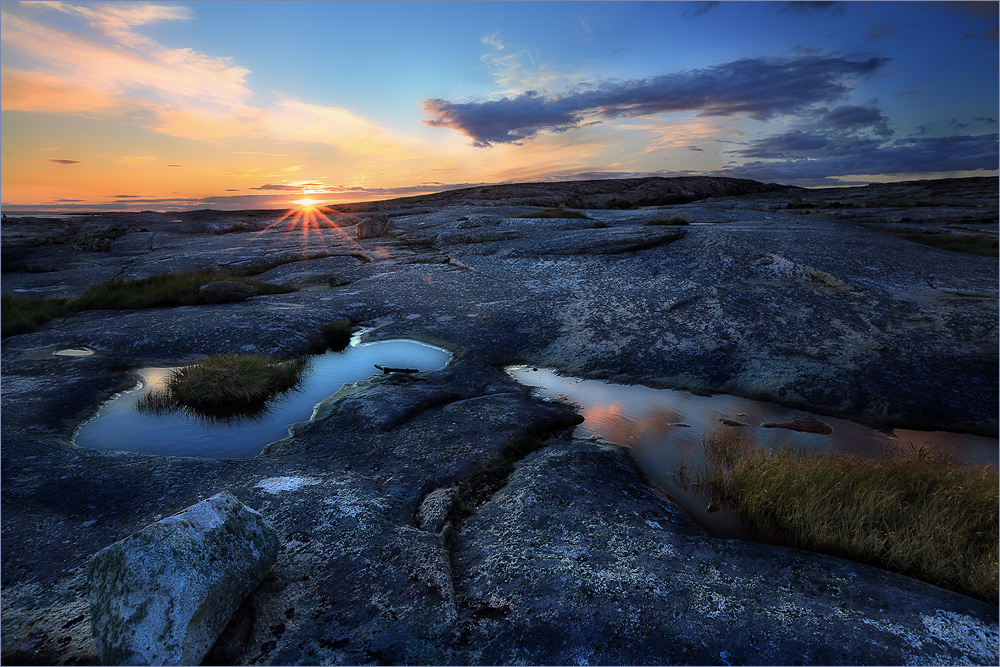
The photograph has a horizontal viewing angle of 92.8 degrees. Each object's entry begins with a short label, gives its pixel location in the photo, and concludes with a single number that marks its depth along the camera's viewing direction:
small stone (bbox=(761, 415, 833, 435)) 8.95
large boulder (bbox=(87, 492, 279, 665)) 3.78
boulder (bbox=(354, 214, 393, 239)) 37.72
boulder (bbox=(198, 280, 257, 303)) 18.73
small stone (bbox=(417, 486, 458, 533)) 6.07
